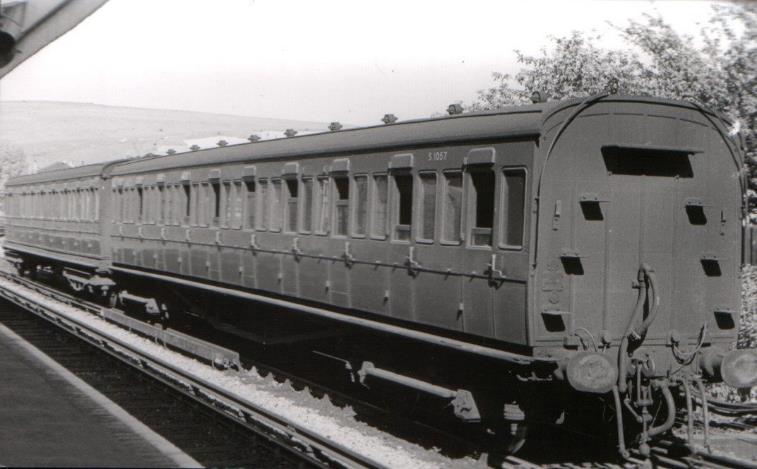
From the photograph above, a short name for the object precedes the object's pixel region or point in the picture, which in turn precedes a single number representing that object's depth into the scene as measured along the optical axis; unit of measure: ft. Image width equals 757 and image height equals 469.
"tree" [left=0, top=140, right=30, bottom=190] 235.38
